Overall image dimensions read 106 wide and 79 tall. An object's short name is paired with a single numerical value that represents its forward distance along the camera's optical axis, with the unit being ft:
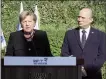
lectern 10.87
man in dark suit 11.57
